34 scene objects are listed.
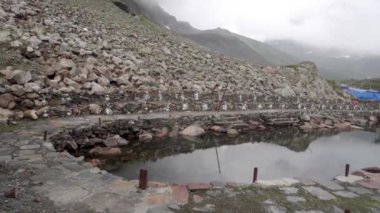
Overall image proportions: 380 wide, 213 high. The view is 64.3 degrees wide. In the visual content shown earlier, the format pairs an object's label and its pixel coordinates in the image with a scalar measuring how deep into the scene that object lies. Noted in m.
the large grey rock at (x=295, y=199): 7.30
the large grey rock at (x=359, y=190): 8.28
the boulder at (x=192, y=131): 18.64
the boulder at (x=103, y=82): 18.48
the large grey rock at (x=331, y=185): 8.44
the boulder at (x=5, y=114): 12.66
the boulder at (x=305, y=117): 26.19
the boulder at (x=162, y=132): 17.62
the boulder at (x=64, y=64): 17.95
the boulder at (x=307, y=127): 25.13
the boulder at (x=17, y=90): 13.89
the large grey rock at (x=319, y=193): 7.68
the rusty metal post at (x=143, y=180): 7.19
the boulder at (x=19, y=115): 13.31
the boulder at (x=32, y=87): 14.45
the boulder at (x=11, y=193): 6.17
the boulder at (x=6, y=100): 13.36
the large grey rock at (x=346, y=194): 7.93
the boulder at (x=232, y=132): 20.62
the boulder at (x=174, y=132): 18.06
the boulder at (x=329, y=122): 27.41
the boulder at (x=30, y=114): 13.78
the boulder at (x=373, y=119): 34.32
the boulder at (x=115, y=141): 14.78
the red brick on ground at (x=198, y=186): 7.39
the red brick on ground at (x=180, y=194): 6.72
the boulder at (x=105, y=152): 13.76
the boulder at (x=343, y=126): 27.30
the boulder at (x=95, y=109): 16.75
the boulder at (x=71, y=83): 16.63
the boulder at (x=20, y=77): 14.76
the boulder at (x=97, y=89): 16.98
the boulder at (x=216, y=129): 20.20
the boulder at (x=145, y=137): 16.75
